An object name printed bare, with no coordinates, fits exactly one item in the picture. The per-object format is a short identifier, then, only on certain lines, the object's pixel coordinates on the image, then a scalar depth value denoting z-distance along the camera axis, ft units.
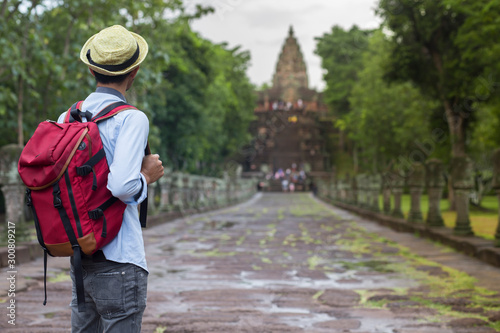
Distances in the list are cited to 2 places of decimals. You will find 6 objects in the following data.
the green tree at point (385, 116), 108.69
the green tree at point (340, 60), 222.89
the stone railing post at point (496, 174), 29.89
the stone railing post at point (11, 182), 31.73
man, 8.67
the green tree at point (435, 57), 70.79
